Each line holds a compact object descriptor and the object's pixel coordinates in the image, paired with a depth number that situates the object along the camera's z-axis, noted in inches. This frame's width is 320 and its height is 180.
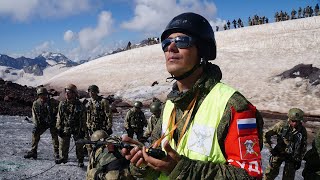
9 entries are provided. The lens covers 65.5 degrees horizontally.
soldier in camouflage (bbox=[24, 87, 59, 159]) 321.8
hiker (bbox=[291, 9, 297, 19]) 1641.3
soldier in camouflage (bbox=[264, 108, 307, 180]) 251.0
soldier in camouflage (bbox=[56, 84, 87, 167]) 302.2
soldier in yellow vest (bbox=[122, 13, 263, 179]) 60.7
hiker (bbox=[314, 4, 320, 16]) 1593.4
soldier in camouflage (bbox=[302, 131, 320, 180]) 147.5
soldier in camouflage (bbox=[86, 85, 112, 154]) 330.9
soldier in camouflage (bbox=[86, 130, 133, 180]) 160.9
